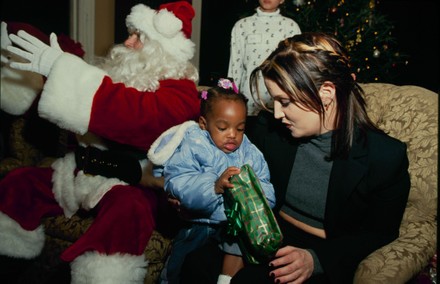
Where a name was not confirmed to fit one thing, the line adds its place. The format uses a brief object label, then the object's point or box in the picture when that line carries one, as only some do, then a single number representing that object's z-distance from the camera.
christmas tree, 4.13
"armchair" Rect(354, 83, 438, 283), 1.48
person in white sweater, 3.60
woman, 1.56
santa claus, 1.88
